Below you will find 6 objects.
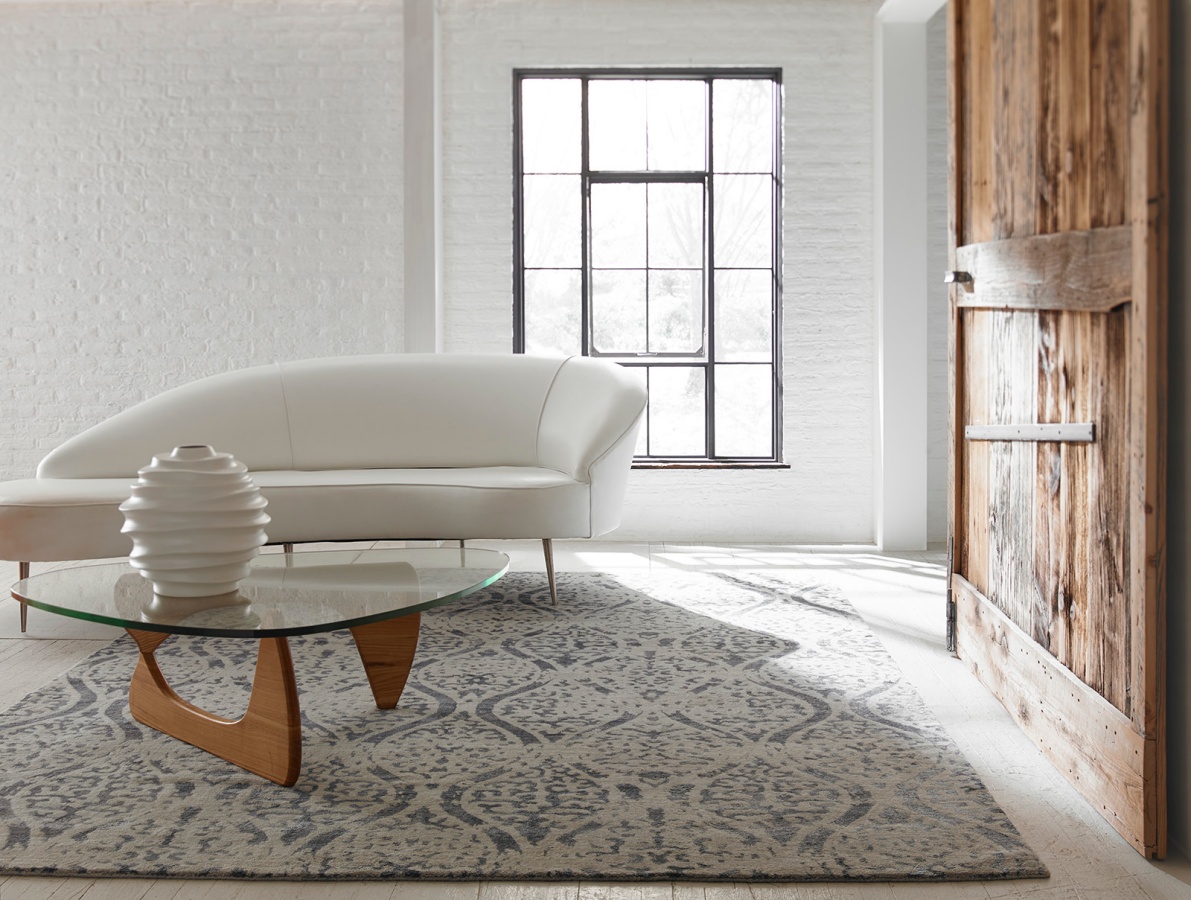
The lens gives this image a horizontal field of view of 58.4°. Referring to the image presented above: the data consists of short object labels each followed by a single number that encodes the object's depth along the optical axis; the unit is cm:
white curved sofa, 350
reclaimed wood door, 182
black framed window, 540
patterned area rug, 178
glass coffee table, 207
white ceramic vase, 225
